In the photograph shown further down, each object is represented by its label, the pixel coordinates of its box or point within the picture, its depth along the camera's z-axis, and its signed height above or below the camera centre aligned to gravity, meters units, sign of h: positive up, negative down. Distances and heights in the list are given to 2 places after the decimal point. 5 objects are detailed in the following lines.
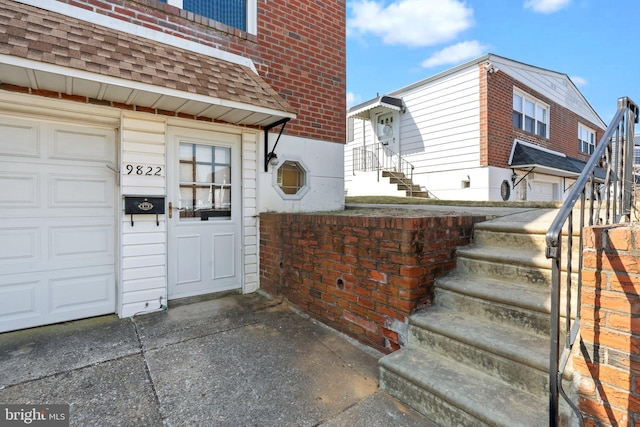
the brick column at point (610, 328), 1.32 -0.53
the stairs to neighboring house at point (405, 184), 9.51 +0.71
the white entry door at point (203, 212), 3.77 -0.08
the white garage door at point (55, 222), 3.03 -0.17
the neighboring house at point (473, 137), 8.47 +2.22
